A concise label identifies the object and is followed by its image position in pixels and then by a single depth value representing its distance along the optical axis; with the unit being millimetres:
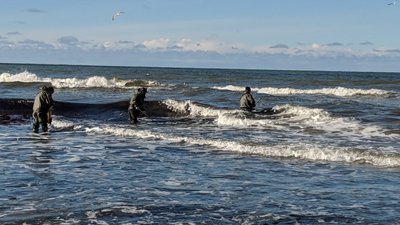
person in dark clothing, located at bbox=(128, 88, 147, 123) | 22609
